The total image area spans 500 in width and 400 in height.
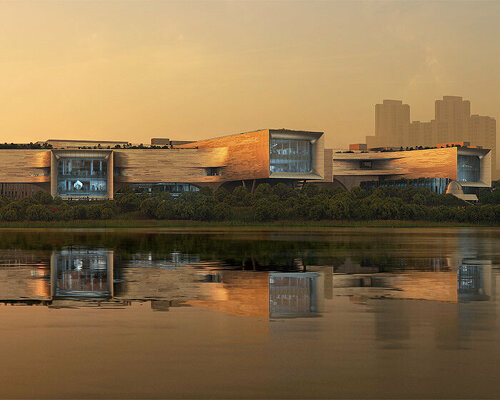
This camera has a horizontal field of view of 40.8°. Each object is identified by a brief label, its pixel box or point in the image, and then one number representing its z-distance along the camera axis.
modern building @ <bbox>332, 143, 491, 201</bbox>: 175.62
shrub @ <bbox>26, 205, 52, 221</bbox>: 103.29
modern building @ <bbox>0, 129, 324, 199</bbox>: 161.75
